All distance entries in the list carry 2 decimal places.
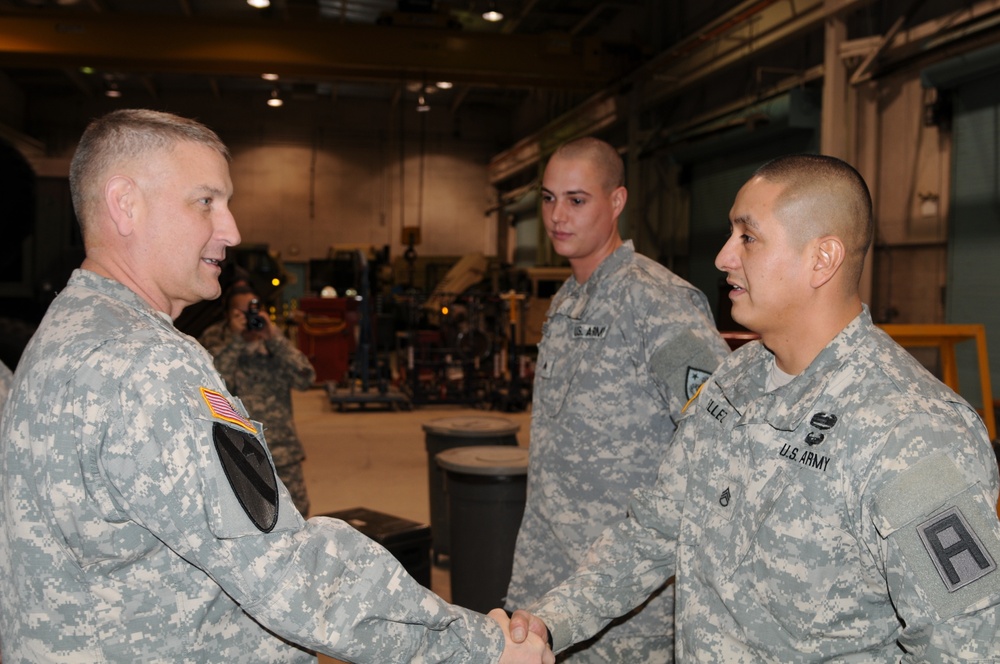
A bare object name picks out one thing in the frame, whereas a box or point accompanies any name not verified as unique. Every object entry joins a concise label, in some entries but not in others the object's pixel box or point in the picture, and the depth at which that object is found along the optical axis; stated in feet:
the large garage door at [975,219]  22.04
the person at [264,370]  16.14
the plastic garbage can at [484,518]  13.55
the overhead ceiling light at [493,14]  34.84
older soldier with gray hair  4.47
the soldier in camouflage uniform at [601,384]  8.31
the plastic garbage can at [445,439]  17.11
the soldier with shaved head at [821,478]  4.49
